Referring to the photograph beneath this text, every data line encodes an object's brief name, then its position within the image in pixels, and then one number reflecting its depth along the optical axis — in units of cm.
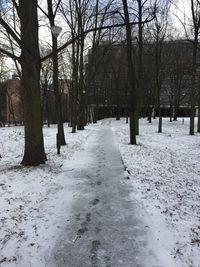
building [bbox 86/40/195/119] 1951
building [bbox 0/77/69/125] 3496
